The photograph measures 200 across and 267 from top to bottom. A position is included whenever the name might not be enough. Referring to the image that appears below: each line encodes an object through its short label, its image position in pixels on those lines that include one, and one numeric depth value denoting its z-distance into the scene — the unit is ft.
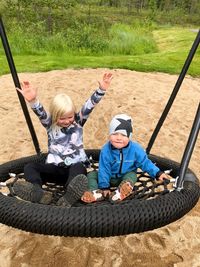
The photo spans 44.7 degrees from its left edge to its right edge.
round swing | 3.56
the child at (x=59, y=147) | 4.66
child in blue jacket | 4.72
